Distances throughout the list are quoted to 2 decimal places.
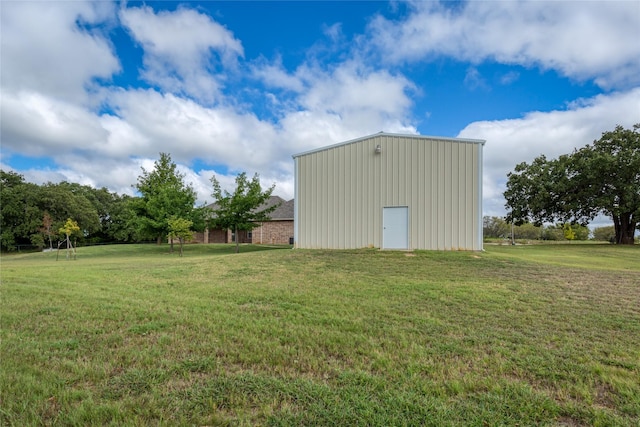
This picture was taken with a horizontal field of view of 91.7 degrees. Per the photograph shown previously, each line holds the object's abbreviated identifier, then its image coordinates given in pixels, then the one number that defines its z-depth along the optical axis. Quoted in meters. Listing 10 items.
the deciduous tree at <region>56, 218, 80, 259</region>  18.87
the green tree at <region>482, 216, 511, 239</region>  44.94
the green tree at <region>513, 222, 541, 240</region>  42.41
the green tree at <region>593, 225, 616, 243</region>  38.25
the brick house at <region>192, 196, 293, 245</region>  29.48
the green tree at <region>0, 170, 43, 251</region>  29.95
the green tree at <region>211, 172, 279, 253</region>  19.95
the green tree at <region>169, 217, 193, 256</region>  19.53
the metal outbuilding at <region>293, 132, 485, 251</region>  12.73
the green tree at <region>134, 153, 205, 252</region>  21.70
